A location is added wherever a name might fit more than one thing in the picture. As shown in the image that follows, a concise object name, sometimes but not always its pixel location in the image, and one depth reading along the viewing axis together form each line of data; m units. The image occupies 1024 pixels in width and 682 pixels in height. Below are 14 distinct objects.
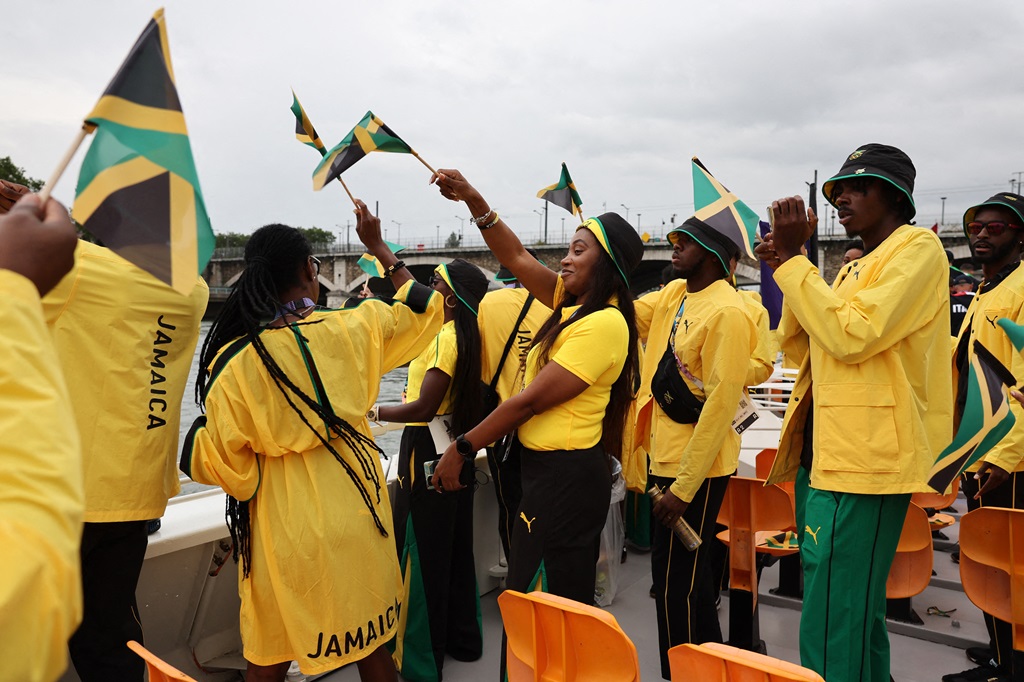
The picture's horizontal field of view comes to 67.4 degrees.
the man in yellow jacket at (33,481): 0.82
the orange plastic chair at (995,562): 2.99
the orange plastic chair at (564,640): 1.68
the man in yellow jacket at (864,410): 2.34
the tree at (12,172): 33.82
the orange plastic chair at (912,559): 3.49
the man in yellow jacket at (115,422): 2.28
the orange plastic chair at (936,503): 4.25
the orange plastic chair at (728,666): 1.40
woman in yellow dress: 2.31
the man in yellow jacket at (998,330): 3.26
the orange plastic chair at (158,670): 1.48
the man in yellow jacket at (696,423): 3.02
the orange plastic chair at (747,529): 3.46
